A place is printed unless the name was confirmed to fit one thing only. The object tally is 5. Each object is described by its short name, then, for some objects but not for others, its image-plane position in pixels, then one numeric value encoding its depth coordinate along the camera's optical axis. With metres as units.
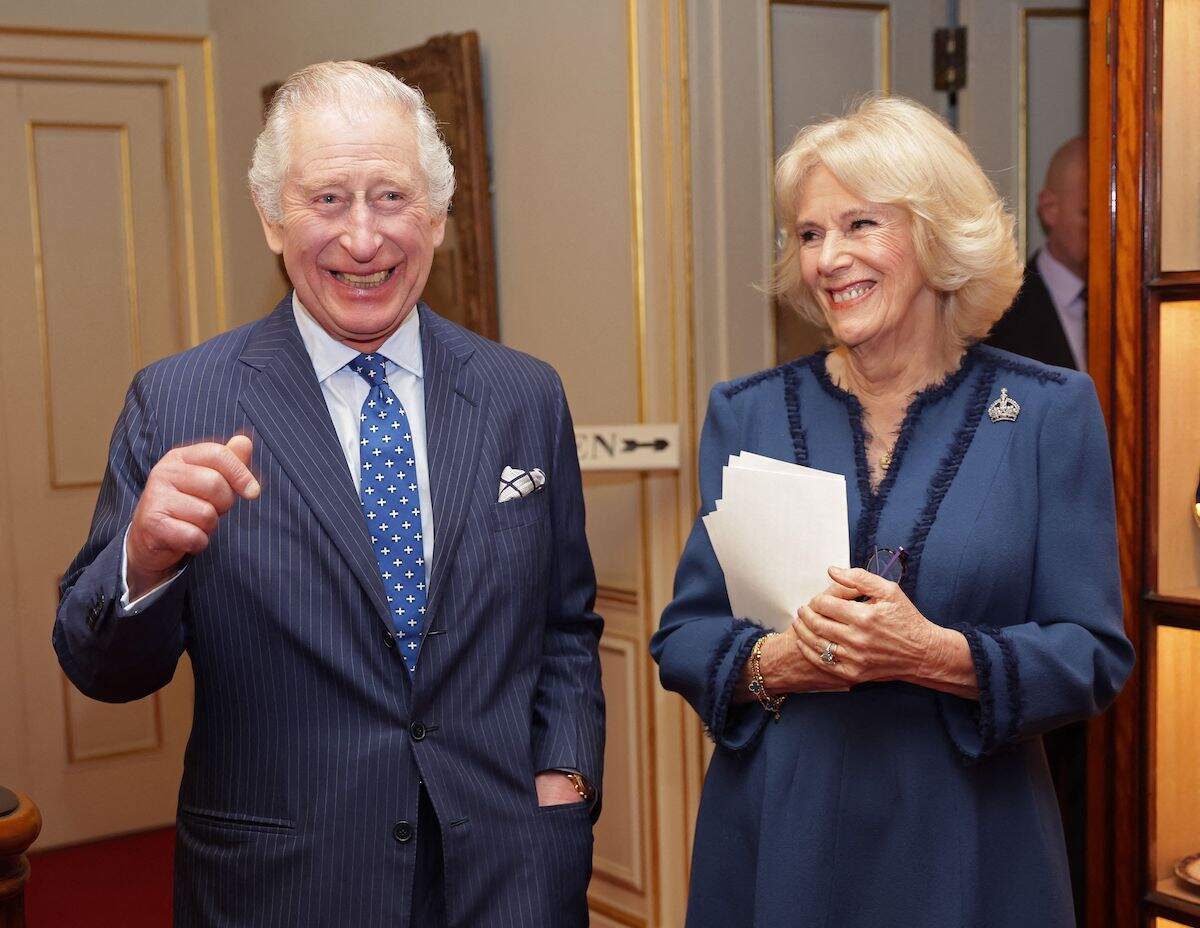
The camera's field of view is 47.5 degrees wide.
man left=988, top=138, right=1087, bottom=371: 3.90
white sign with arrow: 3.47
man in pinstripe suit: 1.77
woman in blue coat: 1.83
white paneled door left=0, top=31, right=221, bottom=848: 5.13
